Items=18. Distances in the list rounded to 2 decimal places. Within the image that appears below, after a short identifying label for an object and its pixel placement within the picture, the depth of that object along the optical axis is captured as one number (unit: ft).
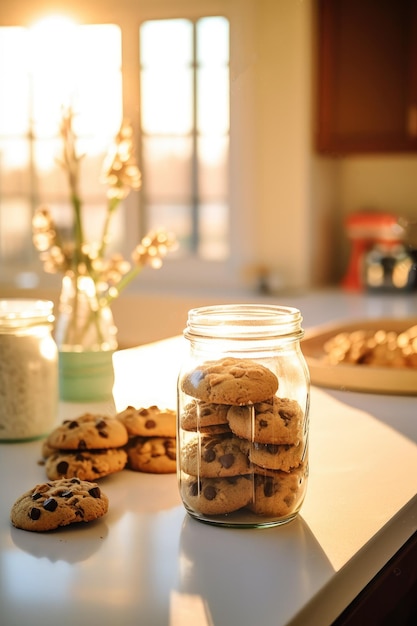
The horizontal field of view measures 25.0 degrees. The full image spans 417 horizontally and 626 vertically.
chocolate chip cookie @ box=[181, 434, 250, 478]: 2.63
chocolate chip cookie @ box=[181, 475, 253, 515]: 2.64
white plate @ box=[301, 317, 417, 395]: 4.52
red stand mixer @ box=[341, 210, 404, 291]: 10.30
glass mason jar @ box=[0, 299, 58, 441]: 3.50
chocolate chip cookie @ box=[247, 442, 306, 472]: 2.62
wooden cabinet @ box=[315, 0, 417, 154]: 9.79
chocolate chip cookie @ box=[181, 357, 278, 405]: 2.62
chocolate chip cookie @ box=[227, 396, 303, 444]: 2.62
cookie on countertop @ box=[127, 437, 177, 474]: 3.18
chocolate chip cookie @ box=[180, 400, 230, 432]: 2.65
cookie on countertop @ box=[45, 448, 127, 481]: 3.03
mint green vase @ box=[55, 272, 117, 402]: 4.12
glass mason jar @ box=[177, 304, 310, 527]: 2.63
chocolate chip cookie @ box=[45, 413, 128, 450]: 3.07
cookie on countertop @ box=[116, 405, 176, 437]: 3.20
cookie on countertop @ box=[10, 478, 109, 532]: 2.60
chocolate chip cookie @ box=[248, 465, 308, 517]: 2.65
